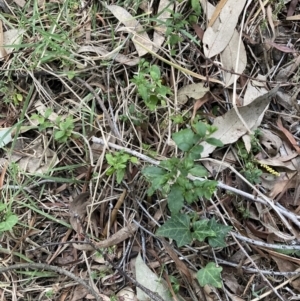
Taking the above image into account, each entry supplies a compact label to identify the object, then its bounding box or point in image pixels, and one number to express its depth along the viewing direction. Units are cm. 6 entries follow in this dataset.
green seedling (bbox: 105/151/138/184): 53
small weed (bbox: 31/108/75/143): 55
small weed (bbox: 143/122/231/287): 47
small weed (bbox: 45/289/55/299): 54
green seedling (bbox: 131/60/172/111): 53
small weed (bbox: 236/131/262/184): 53
